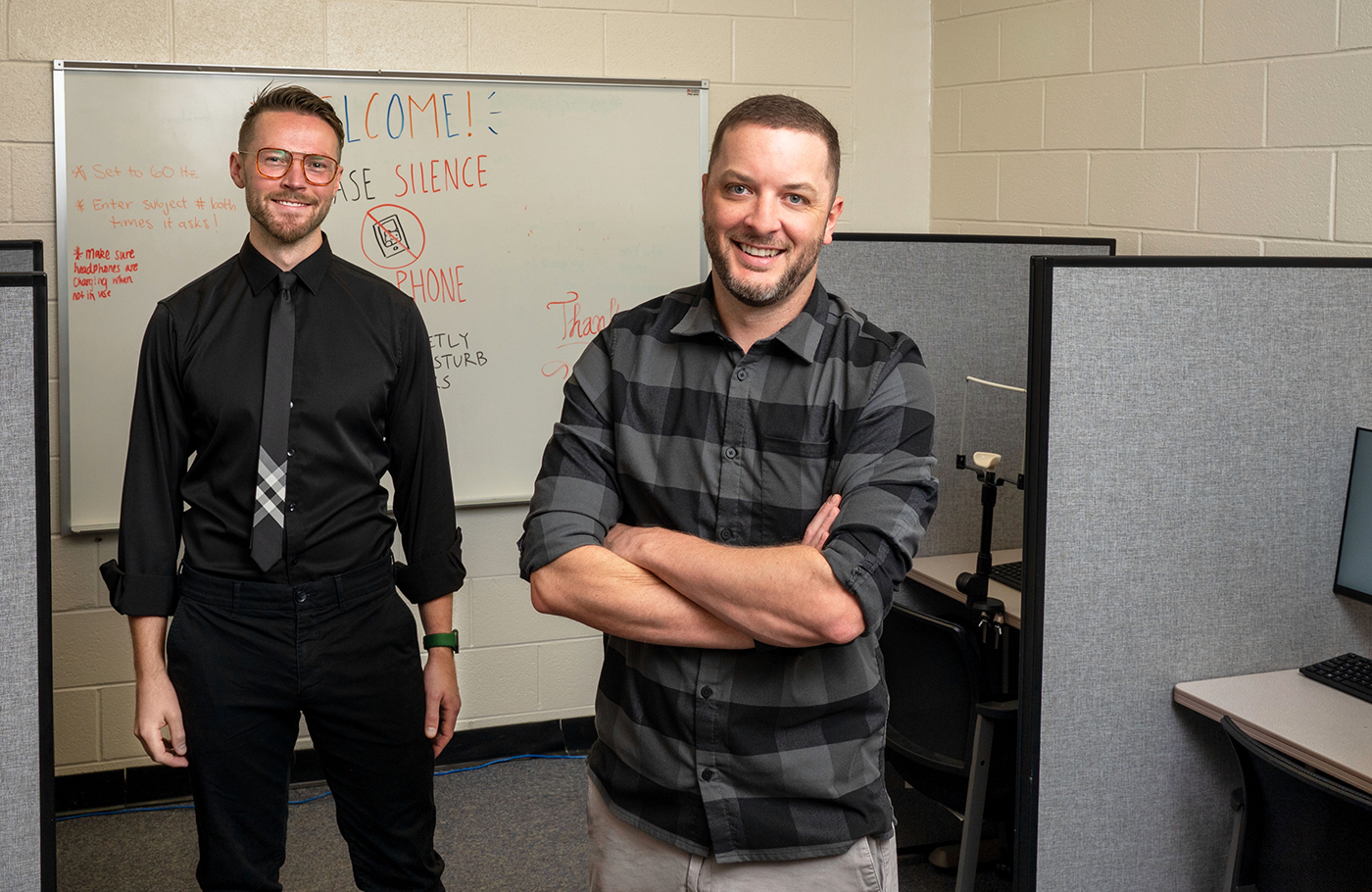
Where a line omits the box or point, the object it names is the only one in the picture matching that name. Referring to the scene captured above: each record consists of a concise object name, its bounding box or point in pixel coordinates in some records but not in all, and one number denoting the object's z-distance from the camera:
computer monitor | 1.91
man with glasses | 1.84
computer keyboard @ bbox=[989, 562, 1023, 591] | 2.54
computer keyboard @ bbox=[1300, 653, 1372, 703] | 1.85
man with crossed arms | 1.30
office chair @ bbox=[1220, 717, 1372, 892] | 1.47
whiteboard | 2.79
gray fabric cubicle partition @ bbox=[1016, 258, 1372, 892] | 1.77
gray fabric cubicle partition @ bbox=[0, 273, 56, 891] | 1.33
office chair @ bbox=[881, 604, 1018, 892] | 2.19
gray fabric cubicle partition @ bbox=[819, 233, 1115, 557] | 2.70
